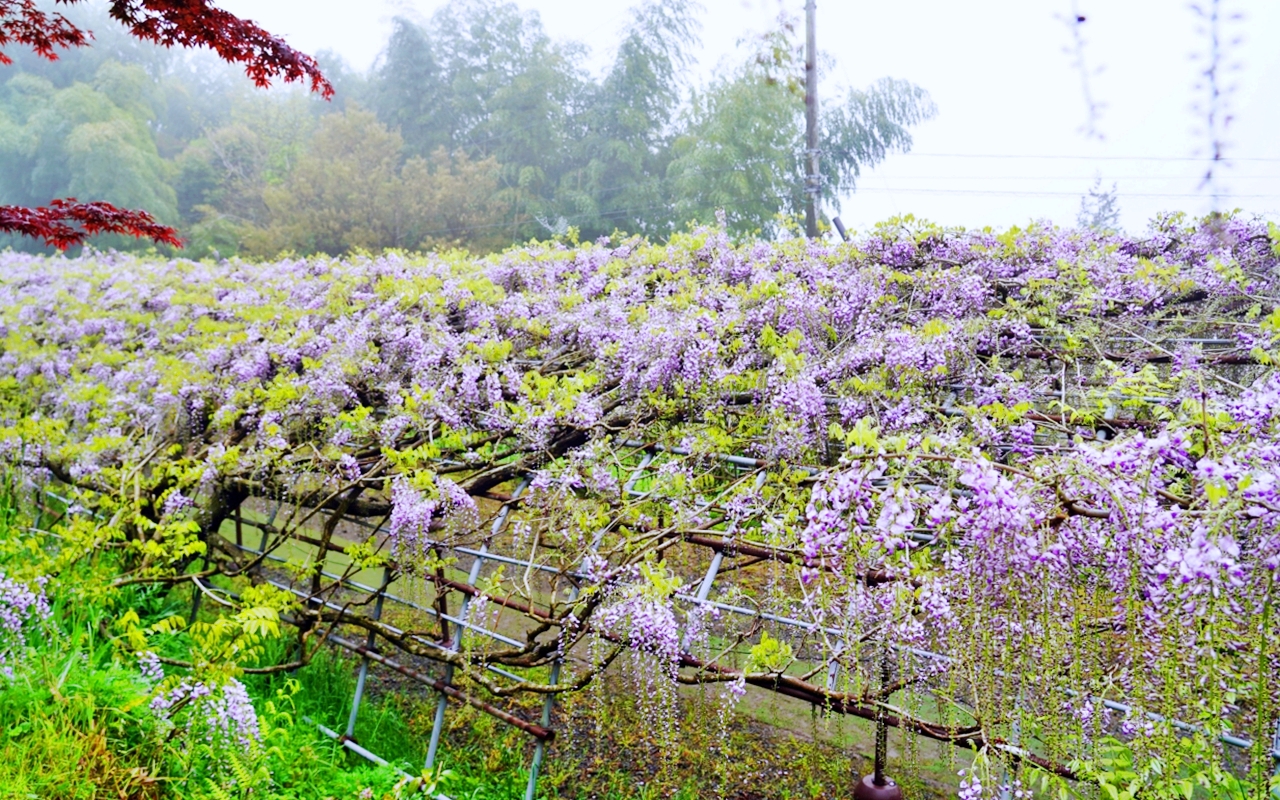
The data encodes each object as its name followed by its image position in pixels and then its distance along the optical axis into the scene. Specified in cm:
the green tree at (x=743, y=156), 1847
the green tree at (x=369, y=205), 1883
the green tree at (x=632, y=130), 2070
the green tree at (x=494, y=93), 2273
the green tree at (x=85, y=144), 2325
